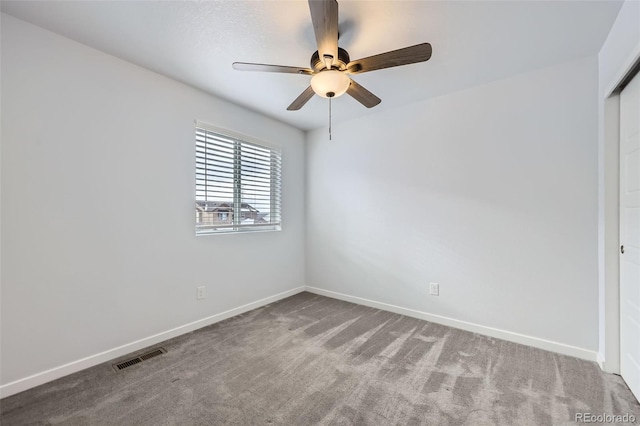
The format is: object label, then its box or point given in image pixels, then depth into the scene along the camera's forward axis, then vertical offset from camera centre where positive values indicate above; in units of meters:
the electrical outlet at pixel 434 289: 2.88 -0.81
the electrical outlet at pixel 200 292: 2.74 -0.82
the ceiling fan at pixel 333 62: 1.40 +0.94
